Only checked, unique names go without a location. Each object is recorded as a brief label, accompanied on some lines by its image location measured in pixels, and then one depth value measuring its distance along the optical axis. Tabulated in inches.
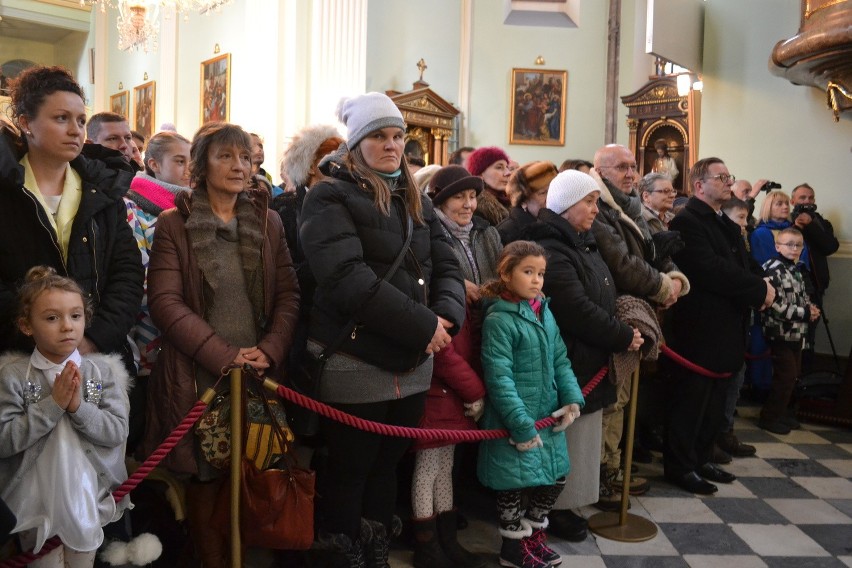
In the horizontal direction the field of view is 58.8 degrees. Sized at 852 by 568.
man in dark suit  168.7
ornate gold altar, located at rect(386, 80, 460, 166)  516.1
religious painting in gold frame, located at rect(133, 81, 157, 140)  541.0
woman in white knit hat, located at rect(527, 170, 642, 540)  135.5
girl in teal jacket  121.1
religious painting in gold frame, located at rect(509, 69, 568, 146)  578.6
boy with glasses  218.7
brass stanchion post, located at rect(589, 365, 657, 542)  141.4
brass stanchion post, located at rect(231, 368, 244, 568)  99.7
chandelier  406.3
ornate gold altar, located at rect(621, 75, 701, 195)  538.6
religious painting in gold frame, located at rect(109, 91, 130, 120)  598.4
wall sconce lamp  481.7
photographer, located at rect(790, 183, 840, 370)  257.4
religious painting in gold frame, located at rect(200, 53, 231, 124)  440.1
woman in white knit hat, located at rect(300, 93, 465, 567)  104.1
